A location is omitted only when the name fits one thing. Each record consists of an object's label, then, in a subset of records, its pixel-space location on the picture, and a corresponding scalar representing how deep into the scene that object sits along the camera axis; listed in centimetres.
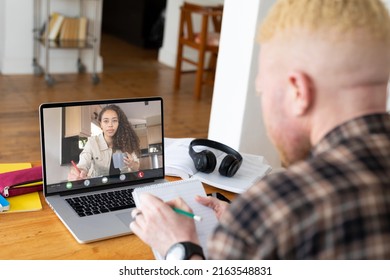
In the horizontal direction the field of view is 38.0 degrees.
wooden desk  121
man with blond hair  72
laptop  140
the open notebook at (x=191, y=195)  125
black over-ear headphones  166
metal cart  510
